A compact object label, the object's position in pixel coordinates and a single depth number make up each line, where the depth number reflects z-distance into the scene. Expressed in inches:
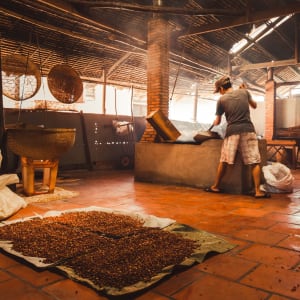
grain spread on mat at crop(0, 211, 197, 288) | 78.4
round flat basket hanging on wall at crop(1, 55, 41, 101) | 258.1
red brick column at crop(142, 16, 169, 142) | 272.4
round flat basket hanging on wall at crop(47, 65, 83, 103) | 276.7
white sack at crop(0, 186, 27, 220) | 133.5
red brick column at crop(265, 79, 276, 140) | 465.4
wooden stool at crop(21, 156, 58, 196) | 184.8
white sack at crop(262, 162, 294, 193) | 201.3
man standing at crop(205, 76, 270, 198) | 184.7
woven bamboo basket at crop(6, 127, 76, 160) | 173.8
